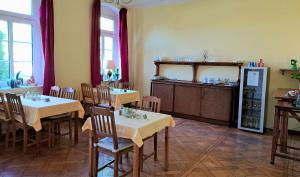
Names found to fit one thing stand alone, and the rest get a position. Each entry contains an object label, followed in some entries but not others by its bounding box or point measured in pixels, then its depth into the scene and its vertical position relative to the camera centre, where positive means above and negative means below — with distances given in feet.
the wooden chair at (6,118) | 12.64 -2.50
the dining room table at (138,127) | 8.91 -2.09
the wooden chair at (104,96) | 16.89 -1.65
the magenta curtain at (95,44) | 19.89 +2.31
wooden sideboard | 18.72 -2.03
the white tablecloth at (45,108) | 11.81 -1.91
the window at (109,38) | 22.40 +3.23
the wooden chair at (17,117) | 11.89 -2.34
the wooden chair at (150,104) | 12.12 -1.51
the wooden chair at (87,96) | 17.71 -1.72
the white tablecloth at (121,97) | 16.75 -1.67
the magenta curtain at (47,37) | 16.66 +2.33
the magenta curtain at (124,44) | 23.29 +2.72
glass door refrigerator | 17.26 -1.68
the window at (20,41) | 15.47 +1.92
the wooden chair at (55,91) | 15.85 -1.30
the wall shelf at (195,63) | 19.17 +0.95
